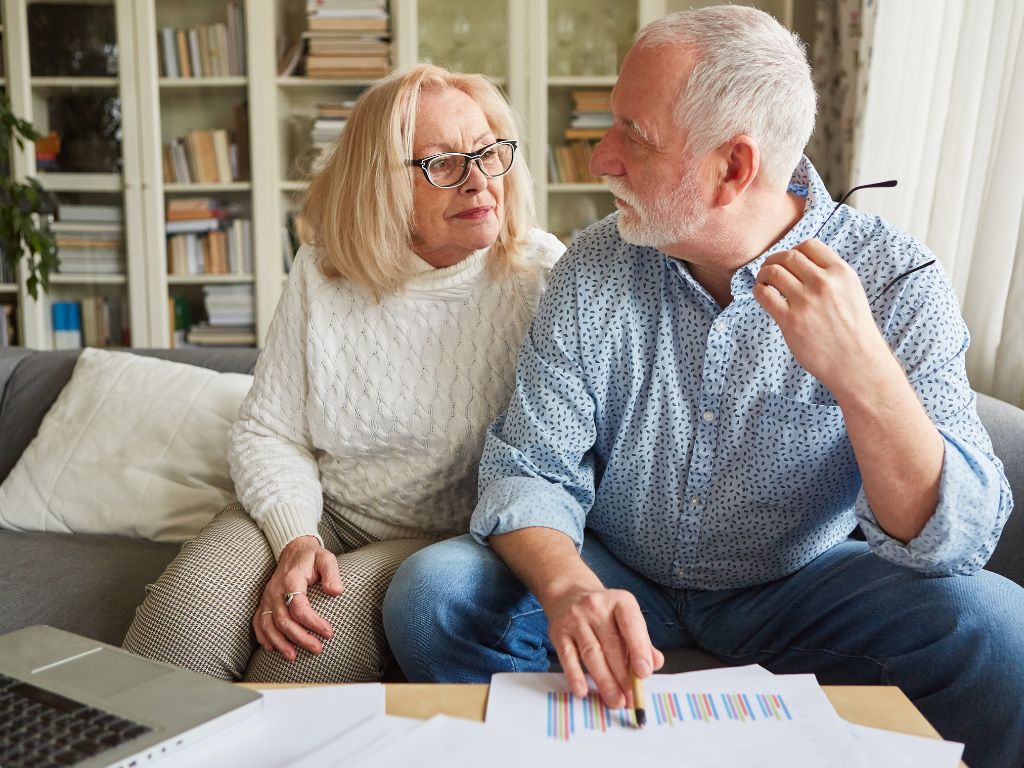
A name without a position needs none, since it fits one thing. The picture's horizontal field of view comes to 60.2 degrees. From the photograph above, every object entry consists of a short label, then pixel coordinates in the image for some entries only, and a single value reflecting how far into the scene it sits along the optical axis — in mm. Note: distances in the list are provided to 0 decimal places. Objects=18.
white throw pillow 1629
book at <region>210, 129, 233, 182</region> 3268
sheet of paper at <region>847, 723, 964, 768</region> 659
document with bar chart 667
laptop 641
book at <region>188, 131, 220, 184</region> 3273
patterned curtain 2350
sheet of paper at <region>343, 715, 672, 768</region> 641
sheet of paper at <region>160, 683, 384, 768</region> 666
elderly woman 1318
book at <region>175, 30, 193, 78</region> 3207
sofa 1277
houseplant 2628
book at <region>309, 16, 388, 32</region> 3162
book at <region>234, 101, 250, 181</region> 3250
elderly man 906
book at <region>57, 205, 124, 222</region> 3285
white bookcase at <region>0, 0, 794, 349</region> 3186
